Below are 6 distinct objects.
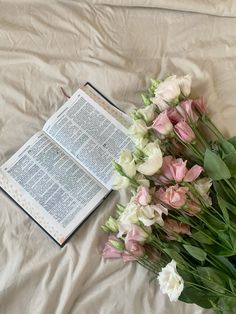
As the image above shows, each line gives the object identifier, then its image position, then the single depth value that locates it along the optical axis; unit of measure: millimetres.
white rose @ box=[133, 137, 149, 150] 842
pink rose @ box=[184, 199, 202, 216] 788
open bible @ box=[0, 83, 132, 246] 1002
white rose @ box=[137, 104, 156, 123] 886
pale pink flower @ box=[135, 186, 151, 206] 788
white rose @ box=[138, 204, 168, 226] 786
